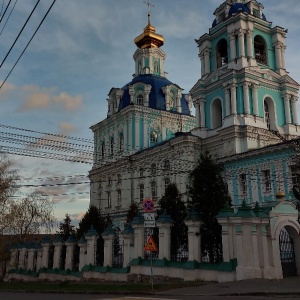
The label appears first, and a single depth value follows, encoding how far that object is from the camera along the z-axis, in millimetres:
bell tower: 26930
